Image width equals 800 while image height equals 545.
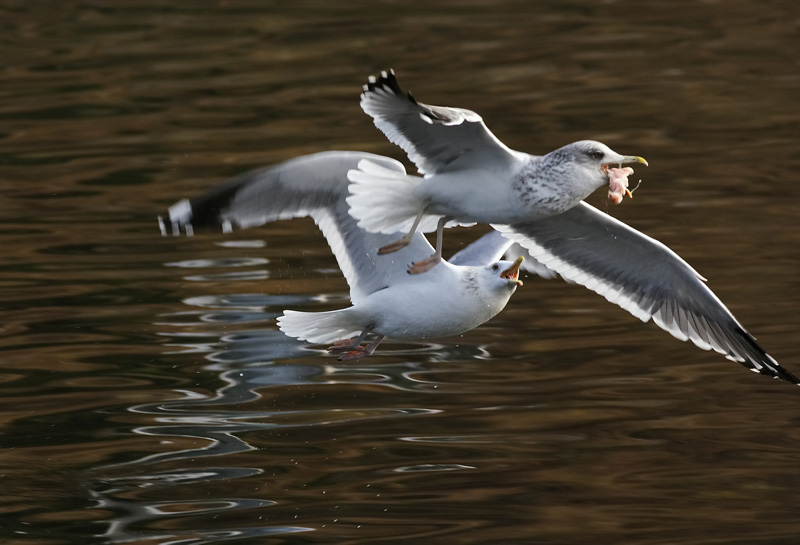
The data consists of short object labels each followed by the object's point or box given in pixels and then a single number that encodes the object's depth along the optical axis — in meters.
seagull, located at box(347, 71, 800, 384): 12.59
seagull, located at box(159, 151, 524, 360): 13.76
